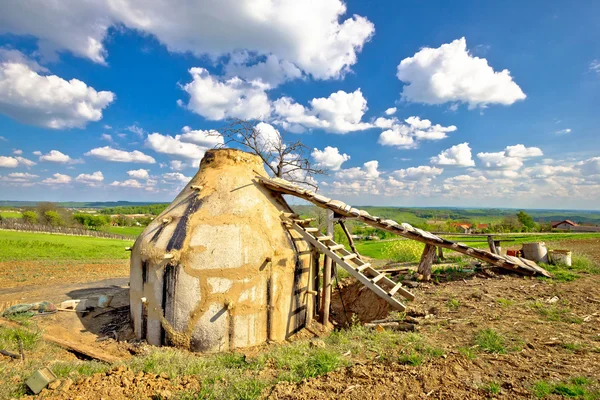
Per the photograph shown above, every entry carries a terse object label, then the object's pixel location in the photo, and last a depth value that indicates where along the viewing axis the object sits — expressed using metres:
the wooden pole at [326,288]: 8.70
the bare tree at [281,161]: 16.70
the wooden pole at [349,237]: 11.16
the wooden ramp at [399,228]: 9.52
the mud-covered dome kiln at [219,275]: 7.37
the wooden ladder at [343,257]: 8.01
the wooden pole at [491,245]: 13.43
